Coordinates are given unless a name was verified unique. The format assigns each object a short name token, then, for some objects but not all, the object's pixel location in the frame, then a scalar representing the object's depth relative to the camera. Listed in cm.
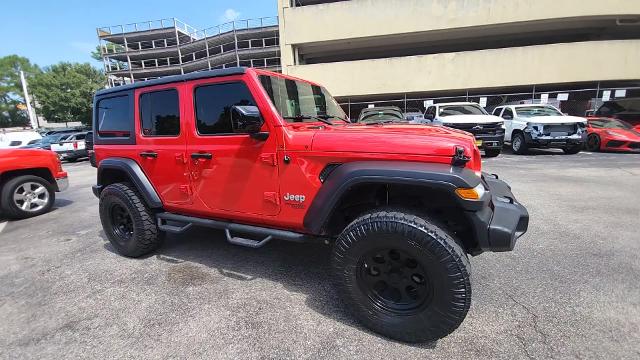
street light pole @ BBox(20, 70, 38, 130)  3444
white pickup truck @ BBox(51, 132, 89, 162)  1623
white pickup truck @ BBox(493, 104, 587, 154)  1104
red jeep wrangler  219
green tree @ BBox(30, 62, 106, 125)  4409
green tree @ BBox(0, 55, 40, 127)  5766
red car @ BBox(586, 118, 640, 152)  1141
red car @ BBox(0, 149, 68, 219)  573
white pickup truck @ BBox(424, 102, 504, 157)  1021
